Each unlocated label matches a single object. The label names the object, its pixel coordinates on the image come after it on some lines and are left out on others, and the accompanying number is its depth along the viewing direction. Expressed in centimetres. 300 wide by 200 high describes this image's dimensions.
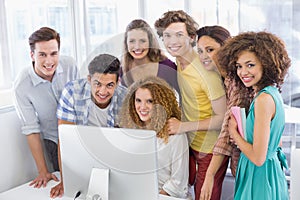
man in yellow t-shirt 190
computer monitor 139
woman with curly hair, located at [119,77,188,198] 193
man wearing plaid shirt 200
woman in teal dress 172
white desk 197
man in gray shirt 223
